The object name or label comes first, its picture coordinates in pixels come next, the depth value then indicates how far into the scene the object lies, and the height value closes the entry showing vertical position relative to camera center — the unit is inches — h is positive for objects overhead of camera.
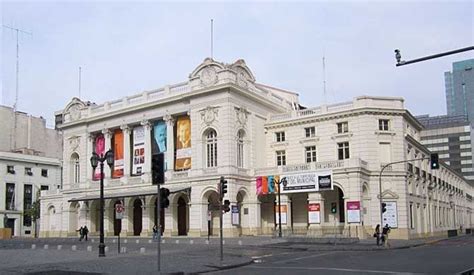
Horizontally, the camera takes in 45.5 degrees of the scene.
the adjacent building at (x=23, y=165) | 3582.7 +292.3
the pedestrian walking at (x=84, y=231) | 2226.9 -88.7
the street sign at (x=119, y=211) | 1332.4 -7.4
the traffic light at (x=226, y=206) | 1105.0 +0.1
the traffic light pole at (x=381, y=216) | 1932.8 -44.2
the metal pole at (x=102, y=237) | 1212.5 -62.3
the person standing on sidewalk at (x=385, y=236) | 1621.6 -93.2
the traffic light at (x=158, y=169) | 807.7 +54.5
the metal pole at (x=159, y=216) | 805.9 -12.7
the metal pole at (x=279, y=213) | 1973.9 -27.7
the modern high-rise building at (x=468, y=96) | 7361.2 +1431.7
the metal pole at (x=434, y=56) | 715.6 +195.2
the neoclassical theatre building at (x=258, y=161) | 2153.1 +185.3
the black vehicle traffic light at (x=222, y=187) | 1072.2 +35.3
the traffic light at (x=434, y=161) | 1549.0 +114.4
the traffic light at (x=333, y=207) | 2170.9 -10.8
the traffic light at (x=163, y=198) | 822.5 +13.2
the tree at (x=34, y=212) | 3524.1 -16.2
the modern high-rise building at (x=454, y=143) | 5984.3 +631.1
